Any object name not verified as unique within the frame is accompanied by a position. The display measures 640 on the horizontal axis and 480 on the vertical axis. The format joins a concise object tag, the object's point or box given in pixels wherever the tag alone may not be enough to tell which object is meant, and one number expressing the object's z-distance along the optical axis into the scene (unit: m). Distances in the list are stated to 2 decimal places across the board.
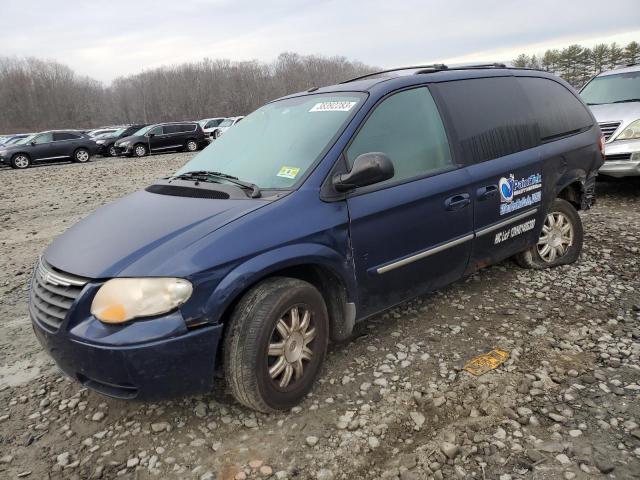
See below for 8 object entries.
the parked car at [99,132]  31.65
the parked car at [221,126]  28.15
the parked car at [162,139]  22.39
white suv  6.62
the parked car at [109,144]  23.63
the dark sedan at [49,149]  20.05
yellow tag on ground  2.97
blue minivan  2.27
